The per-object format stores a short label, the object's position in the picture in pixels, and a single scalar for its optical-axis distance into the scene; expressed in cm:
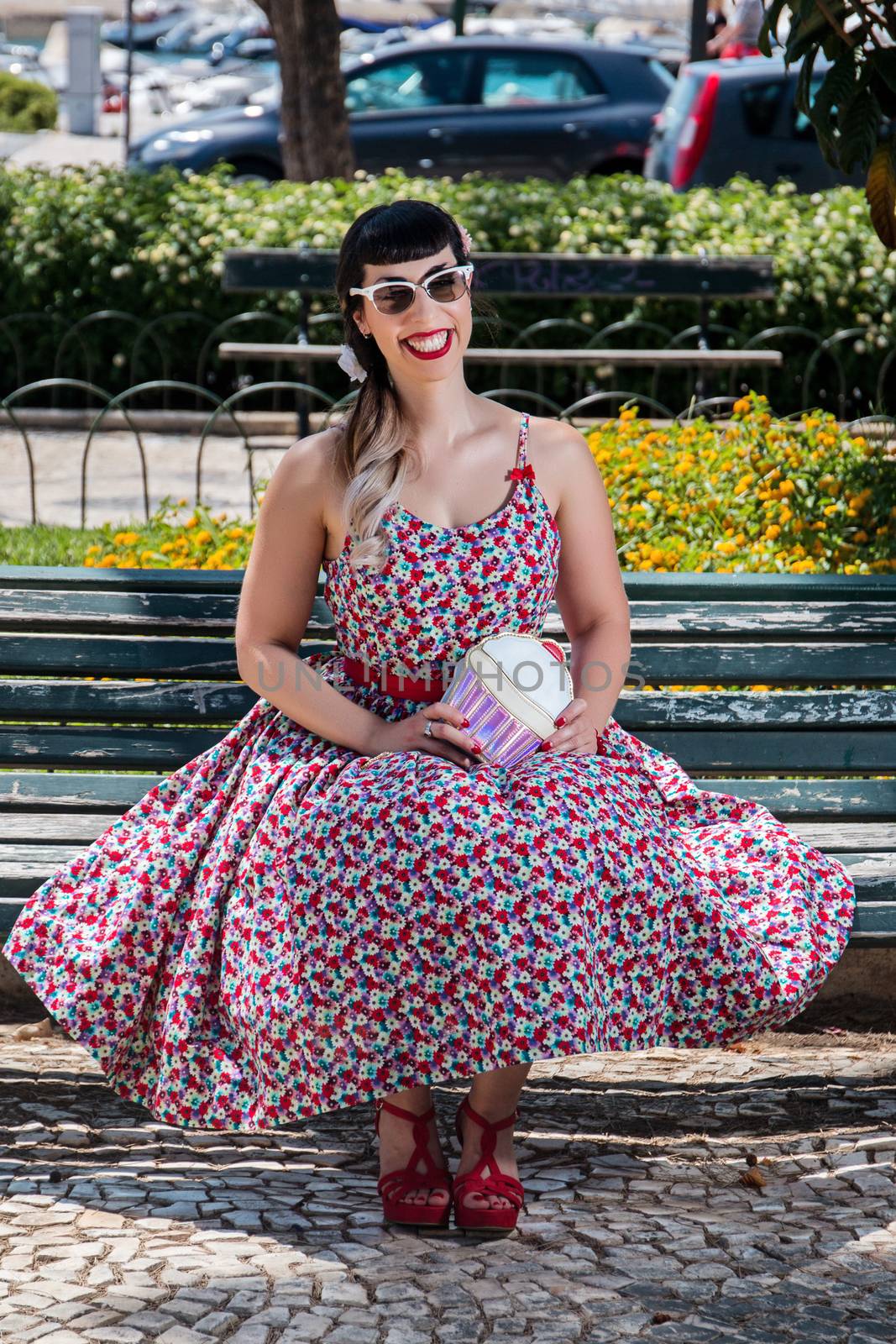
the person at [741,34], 1916
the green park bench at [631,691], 328
